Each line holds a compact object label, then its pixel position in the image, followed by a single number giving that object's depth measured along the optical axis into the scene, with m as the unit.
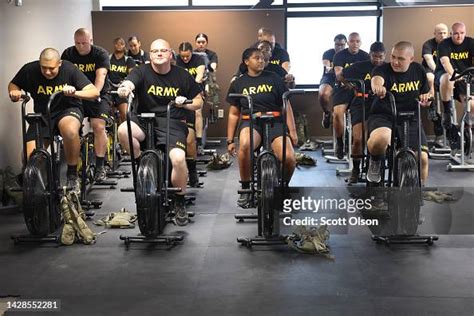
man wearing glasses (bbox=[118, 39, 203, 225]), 5.18
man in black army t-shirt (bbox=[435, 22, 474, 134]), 8.01
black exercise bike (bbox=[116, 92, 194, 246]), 4.73
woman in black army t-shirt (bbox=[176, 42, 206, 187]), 8.27
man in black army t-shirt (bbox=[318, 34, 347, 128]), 8.88
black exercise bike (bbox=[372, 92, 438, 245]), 4.82
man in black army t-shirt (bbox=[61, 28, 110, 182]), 6.60
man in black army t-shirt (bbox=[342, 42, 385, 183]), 6.40
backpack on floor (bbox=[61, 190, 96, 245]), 4.93
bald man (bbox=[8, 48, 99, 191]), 5.42
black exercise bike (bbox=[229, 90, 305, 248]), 4.81
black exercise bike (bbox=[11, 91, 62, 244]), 4.92
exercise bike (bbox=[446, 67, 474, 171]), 7.16
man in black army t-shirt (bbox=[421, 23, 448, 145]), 8.89
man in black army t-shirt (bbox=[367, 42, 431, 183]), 5.48
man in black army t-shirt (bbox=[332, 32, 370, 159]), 7.72
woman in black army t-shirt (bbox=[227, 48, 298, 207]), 5.59
